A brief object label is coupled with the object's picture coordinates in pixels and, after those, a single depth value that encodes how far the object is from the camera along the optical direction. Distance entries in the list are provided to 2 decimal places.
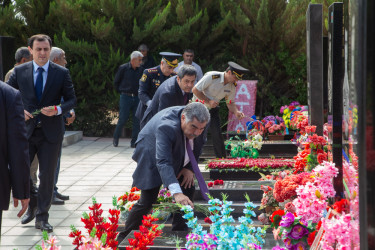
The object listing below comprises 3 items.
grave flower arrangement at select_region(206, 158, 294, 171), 8.21
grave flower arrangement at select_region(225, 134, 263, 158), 9.35
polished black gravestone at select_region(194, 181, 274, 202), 7.02
